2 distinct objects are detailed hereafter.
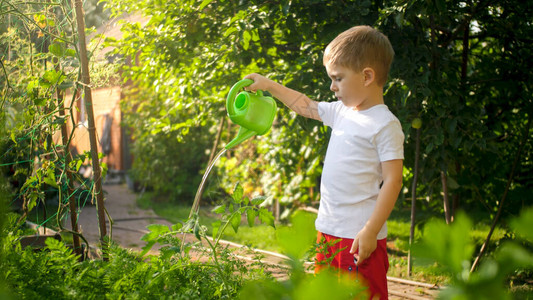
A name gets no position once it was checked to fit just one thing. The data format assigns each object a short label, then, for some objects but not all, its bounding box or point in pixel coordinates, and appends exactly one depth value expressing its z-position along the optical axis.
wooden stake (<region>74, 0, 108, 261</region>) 1.89
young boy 1.66
